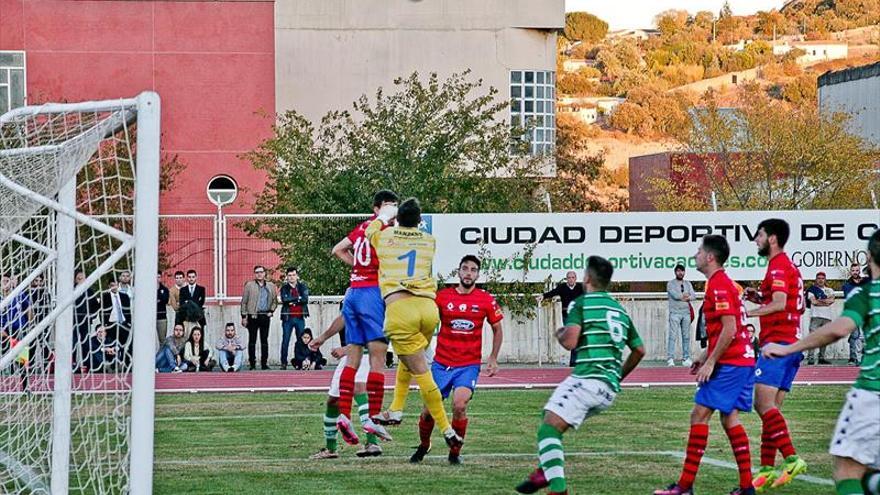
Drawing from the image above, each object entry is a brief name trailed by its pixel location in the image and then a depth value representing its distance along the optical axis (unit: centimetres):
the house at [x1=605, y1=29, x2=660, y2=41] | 19075
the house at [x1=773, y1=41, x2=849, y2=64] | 17375
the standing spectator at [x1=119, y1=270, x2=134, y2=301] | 1716
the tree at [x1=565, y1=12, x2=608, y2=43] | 19012
